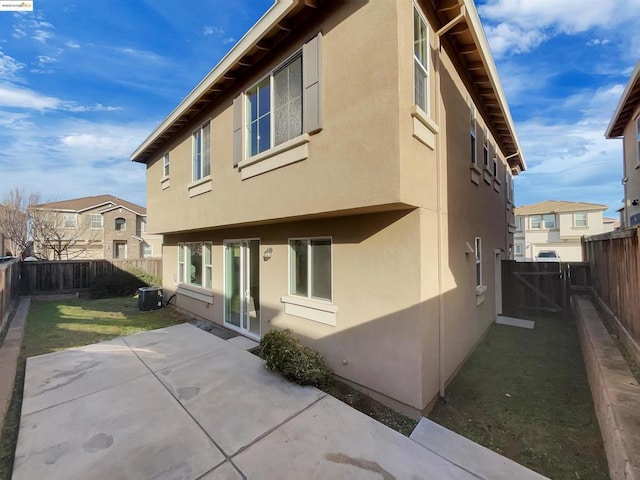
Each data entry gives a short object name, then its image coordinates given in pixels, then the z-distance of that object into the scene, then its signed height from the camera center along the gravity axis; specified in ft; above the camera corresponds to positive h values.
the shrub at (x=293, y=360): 15.94 -6.66
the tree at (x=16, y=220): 72.49 +7.57
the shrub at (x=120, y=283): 44.42 -5.60
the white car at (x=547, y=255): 90.24 -3.84
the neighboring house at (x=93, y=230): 77.05 +5.99
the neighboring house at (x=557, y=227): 98.07 +6.09
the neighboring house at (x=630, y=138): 34.81 +14.05
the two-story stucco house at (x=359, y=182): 12.83 +3.68
